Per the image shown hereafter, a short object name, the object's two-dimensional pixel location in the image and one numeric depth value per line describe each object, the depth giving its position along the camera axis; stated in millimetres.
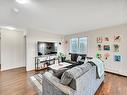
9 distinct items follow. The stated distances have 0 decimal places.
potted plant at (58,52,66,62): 3890
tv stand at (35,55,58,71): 3656
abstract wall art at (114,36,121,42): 2975
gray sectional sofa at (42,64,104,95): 1164
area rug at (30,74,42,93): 2103
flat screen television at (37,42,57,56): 3709
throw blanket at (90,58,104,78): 1935
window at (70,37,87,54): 4229
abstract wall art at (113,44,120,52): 3018
